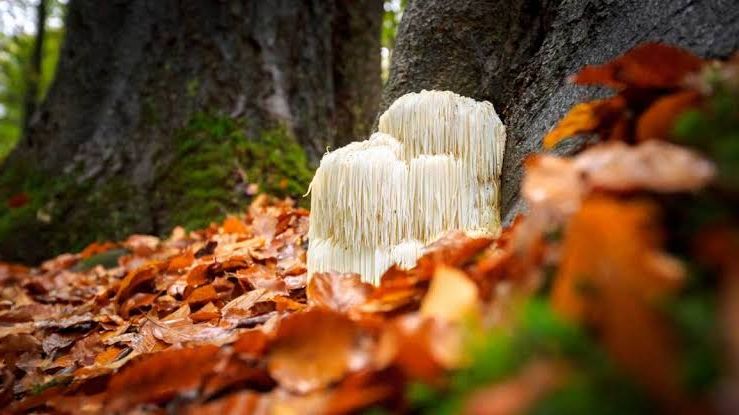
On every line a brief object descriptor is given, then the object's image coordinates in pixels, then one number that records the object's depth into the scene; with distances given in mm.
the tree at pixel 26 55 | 6275
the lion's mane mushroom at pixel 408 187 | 902
